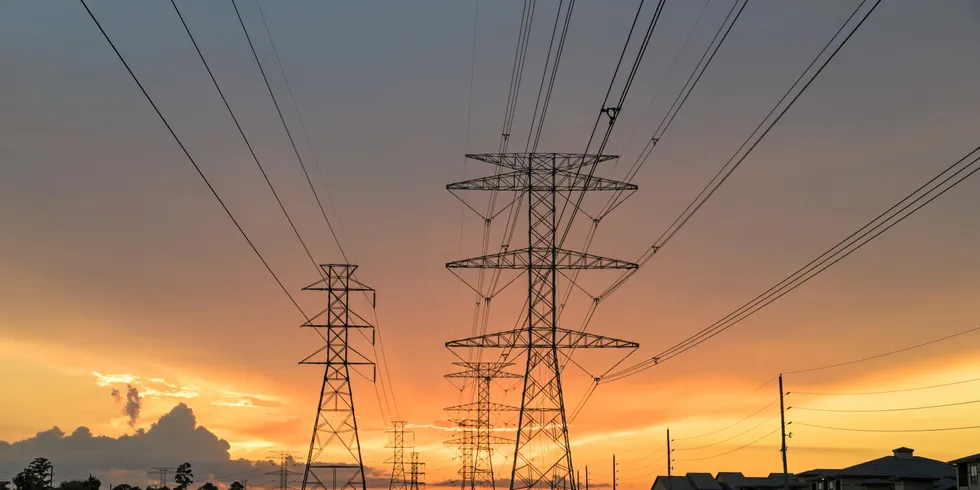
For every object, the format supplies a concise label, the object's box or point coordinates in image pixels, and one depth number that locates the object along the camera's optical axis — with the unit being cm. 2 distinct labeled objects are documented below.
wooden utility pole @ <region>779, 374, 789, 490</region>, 8388
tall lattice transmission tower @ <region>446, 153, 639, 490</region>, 6328
